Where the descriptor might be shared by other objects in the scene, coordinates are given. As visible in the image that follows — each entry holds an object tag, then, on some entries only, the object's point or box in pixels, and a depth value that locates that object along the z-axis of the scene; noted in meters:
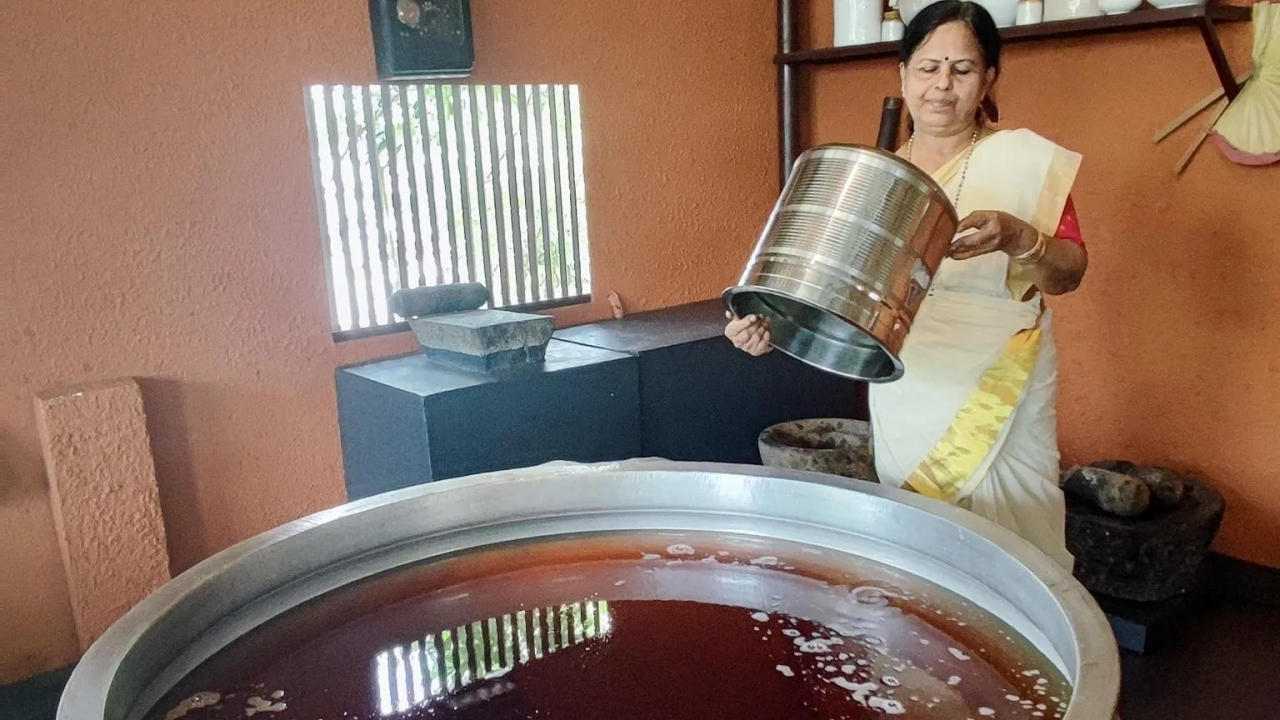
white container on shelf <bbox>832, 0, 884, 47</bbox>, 2.96
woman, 1.57
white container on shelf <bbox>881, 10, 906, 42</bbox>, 2.88
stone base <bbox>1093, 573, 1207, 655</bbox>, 2.34
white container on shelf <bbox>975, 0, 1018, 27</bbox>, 2.60
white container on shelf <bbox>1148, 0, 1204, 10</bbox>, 2.23
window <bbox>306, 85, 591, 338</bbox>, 2.39
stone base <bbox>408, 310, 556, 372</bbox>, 2.16
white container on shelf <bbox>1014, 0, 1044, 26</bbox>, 2.53
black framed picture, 2.32
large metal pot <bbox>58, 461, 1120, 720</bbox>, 0.89
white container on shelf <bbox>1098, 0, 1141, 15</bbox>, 2.37
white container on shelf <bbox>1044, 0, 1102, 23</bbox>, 2.45
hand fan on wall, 2.30
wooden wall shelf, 2.22
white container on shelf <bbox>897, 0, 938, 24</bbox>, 2.74
